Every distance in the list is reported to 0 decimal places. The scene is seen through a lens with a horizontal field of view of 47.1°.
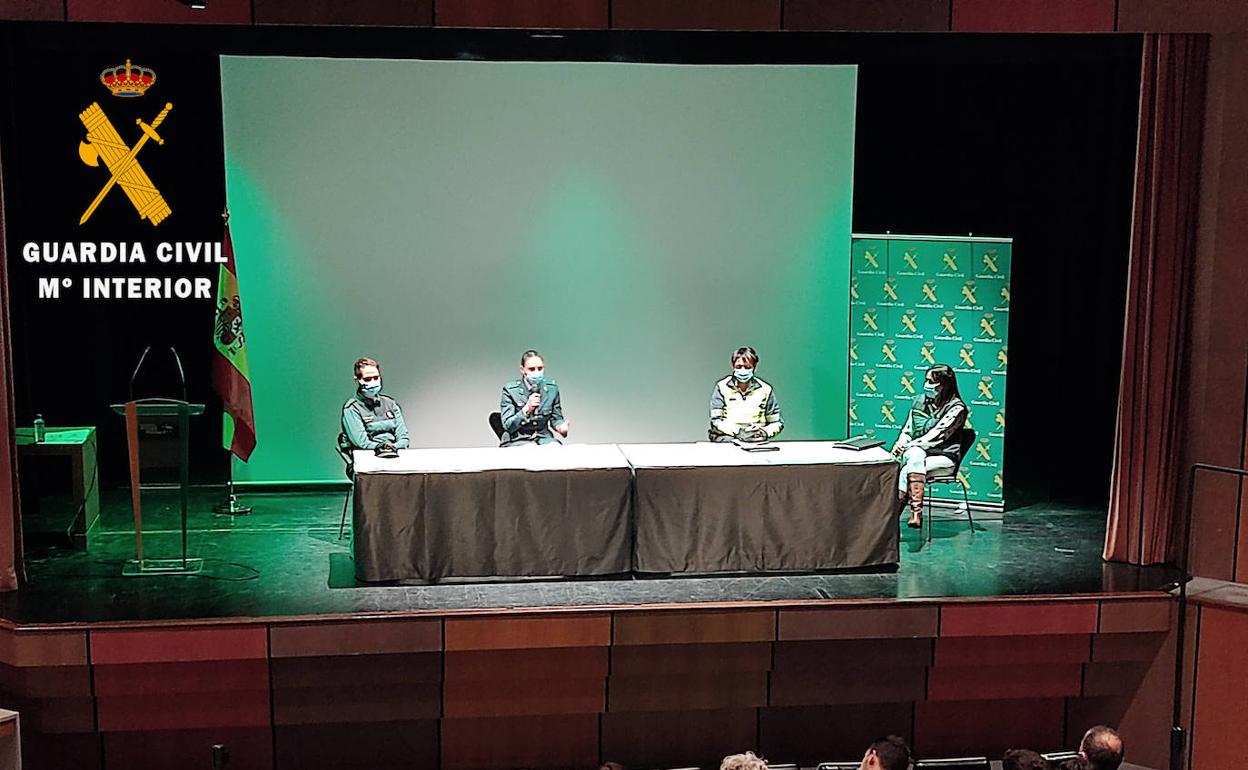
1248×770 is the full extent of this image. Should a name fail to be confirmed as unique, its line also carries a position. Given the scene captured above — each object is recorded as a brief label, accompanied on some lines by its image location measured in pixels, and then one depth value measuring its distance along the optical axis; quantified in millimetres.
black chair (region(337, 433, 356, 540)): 7425
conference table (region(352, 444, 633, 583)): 6820
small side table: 7551
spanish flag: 7977
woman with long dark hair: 7668
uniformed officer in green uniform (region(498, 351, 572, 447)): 7621
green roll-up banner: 8320
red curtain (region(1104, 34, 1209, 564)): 7090
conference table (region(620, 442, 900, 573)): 7020
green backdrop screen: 8617
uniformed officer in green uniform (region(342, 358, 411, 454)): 7340
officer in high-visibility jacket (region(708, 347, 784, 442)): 7703
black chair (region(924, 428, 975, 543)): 7695
